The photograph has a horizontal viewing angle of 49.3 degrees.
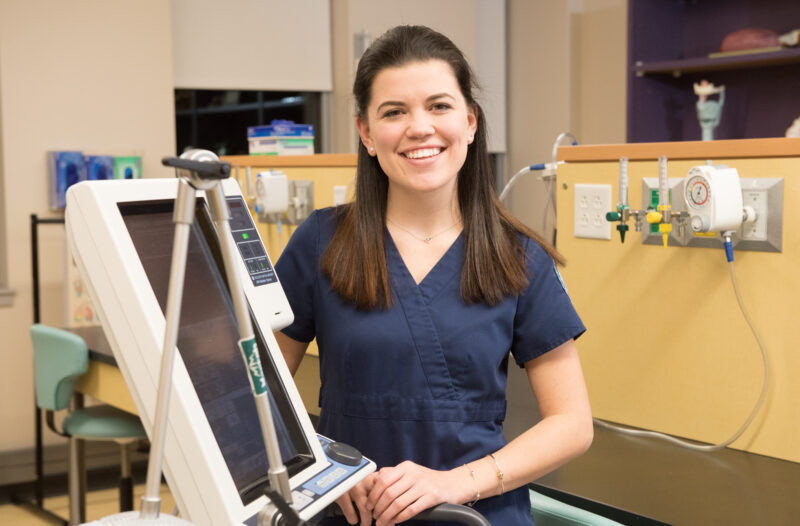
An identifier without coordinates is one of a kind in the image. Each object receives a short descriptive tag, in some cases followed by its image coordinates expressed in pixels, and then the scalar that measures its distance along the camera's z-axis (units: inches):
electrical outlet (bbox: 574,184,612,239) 73.2
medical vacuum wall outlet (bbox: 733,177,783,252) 61.0
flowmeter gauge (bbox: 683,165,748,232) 60.4
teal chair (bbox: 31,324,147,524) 107.0
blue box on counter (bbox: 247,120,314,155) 122.9
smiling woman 47.6
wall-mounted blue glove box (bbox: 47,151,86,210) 143.3
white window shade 159.6
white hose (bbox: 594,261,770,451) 62.9
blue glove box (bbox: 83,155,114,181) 147.1
